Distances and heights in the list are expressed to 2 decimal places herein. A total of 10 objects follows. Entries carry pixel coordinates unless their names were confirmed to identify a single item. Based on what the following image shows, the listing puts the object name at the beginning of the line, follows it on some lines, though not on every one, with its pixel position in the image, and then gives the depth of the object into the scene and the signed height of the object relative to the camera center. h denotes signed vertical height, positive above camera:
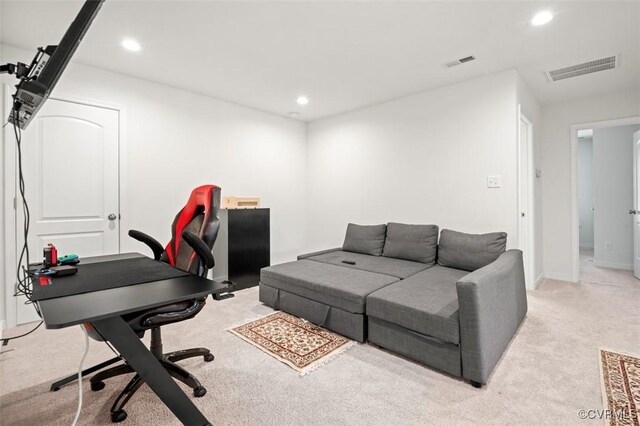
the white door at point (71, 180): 2.84 +0.35
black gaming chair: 1.58 -0.35
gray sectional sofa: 1.86 -0.63
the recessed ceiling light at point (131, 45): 2.64 +1.52
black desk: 1.08 -0.35
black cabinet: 3.81 -0.42
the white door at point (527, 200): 3.74 +0.14
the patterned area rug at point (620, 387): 1.54 -1.03
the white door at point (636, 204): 4.14 +0.09
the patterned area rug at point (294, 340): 2.14 -1.01
